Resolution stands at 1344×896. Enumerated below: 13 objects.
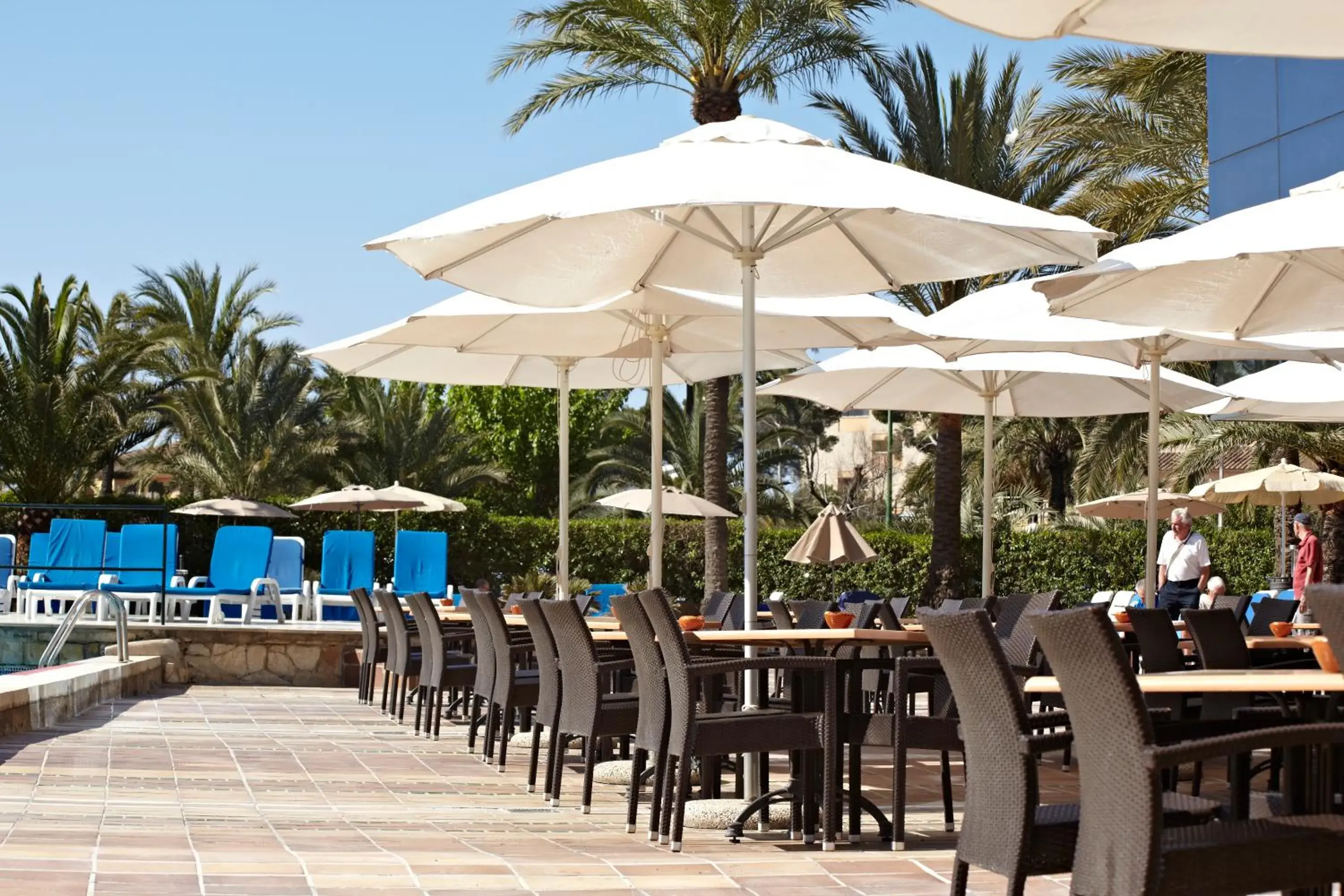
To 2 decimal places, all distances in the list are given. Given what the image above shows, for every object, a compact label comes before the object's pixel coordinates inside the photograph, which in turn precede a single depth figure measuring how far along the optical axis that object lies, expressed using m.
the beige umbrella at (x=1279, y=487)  19.22
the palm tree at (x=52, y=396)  30.83
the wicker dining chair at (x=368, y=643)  13.33
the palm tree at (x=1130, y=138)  22.09
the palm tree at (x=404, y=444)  38.91
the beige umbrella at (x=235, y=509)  22.88
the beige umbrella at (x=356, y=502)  21.86
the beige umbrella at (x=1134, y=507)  21.06
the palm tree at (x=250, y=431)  34.78
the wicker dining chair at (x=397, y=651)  11.87
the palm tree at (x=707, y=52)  21.14
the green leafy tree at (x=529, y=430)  52.12
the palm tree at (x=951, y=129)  22.36
